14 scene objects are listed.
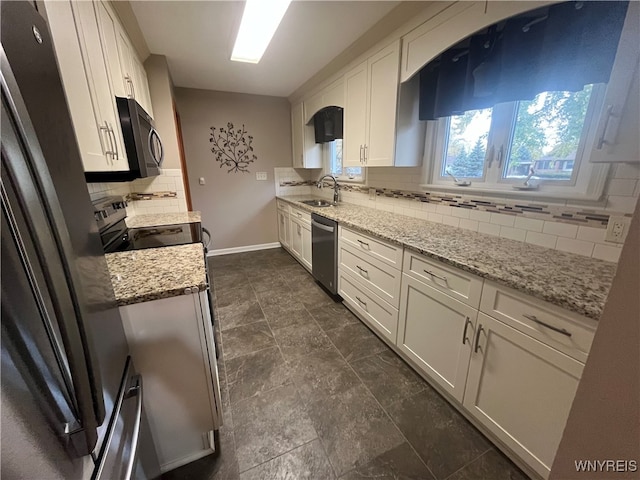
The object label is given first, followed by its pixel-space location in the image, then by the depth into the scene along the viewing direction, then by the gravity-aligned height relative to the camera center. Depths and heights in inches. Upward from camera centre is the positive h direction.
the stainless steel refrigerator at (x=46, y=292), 14.8 -8.1
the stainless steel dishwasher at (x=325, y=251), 100.1 -32.3
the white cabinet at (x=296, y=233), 126.6 -33.2
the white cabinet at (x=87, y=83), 38.5 +15.5
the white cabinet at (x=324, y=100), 107.3 +32.3
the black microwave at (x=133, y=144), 61.2 +7.1
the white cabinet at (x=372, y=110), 79.7 +20.6
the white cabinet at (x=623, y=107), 34.5 +8.4
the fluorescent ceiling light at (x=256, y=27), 63.7 +40.5
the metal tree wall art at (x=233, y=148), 146.3 +13.8
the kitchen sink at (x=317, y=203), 129.9 -16.3
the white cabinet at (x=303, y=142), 144.9 +16.4
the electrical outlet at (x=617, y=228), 47.0 -10.7
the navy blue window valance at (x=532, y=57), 43.8 +22.3
